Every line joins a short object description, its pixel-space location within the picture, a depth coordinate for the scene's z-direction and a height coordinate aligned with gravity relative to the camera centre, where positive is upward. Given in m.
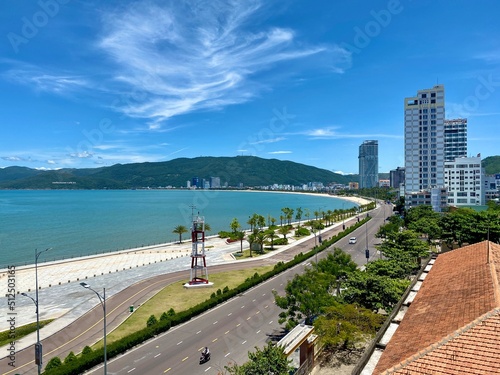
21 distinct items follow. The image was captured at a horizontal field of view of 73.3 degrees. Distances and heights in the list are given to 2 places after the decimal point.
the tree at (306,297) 28.36 -9.67
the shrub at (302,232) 97.32 -13.46
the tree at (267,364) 18.67 -10.12
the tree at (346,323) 24.64 -10.29
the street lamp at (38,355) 22.28 -11.18
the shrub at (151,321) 32.25 -13.04
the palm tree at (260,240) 73.62 -11.85
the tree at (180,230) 92.35 -12.10
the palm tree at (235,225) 87.06 -10.16
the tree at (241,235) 76.38 -11.17
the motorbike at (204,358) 25.88 -13.30
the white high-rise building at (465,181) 131.88 +1.65
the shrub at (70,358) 24.77 -12.72
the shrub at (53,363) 23.84 -12.71
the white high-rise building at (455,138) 179.12 +25.29
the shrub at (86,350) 26.11 -12.82
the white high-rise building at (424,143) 115.12 +14.86
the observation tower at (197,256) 48.09 -10.23
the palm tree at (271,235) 78.44 -11.57
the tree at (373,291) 27.91 -9.03
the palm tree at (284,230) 88.42 -11.82
